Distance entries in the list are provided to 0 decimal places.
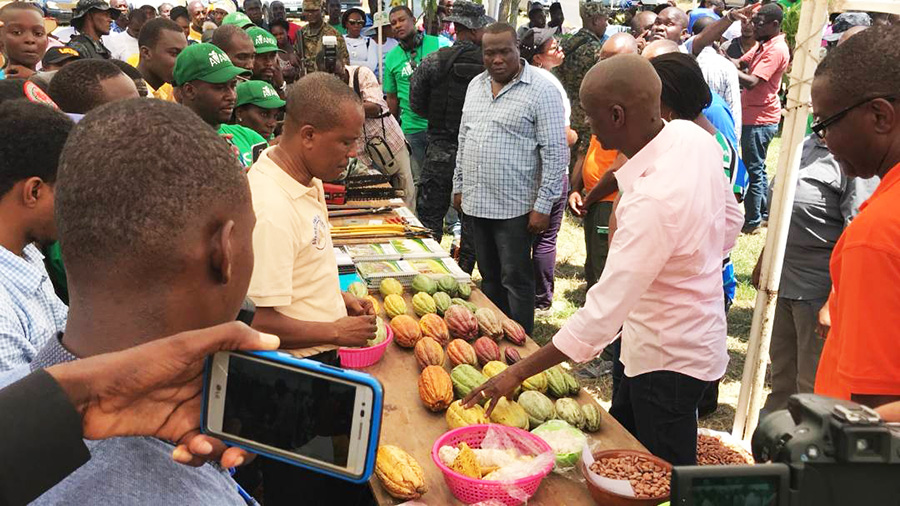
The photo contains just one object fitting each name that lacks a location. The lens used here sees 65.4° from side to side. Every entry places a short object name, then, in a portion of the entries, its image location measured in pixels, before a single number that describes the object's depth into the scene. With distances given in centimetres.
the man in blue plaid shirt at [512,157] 522
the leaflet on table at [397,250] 472
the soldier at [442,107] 678
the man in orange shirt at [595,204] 520
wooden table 247
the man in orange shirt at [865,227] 179
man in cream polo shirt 263
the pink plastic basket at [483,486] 235
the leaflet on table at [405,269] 439
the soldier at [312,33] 874
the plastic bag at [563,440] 258
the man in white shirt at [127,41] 897
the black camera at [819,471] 93
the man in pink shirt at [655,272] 260
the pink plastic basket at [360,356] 334
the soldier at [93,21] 774
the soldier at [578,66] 855
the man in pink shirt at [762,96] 901
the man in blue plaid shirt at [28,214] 190
